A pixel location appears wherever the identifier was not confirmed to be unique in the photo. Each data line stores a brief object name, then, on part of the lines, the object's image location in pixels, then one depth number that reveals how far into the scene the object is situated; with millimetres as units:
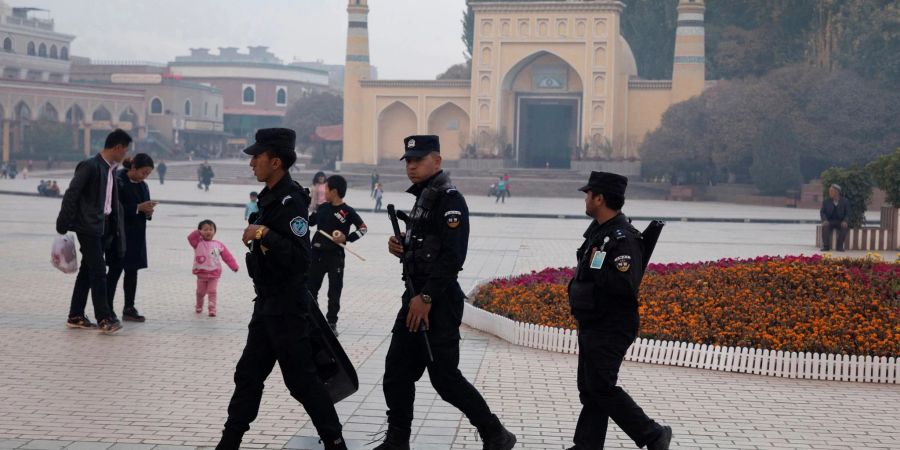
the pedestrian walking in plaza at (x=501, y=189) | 40750
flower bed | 8773
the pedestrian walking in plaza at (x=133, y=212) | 9930
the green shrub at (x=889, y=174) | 20703
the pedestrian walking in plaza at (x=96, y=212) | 9258
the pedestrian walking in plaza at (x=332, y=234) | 9727
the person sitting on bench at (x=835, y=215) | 20781
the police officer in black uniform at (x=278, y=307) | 5668
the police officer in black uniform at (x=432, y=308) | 5855
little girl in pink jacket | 10898
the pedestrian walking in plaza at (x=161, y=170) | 49969
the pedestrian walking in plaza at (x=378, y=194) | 33062
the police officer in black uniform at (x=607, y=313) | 5637
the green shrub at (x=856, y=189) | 21906
